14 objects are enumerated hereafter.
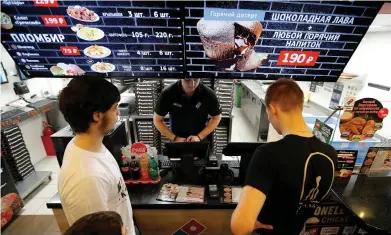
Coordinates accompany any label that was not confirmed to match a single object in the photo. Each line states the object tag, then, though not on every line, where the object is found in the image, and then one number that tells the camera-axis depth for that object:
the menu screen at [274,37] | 1.34
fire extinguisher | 4.44
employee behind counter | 2.63
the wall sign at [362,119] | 1.79
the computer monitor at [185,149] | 1.92
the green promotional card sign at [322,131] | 1.86
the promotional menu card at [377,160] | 1.85
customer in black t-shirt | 1.16
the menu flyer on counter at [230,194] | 1.79
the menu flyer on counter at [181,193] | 1.79
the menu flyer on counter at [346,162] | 1.87
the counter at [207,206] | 1.68
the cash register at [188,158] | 1.92
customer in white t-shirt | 1.05
